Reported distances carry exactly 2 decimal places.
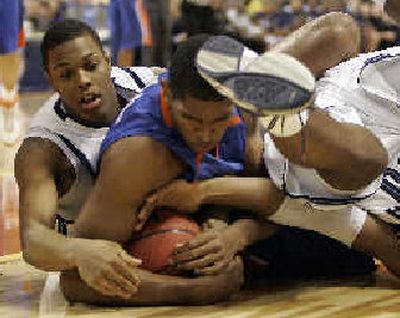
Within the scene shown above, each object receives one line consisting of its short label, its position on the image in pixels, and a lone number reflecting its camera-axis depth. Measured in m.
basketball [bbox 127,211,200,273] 5.14
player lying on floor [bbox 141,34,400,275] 5.06
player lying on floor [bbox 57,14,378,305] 4.99
